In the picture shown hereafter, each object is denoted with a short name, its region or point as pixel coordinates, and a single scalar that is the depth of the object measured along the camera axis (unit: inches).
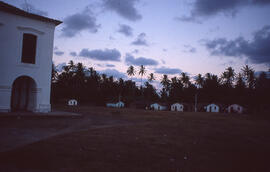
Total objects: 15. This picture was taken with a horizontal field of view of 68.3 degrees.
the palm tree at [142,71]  3302.2
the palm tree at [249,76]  2556.6
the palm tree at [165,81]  3314.2
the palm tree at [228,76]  2842.0
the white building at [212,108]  2370.3
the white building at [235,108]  2211.4
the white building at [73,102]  2480.3
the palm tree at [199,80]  3075.8
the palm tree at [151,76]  3501.5
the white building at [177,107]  2588.6
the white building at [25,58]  585.3
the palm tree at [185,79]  3179.4
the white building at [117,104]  2738.7
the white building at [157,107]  2642.2
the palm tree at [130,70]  3282.5
